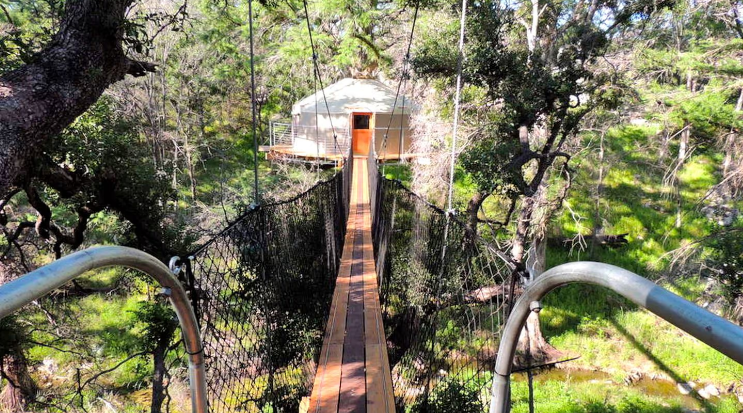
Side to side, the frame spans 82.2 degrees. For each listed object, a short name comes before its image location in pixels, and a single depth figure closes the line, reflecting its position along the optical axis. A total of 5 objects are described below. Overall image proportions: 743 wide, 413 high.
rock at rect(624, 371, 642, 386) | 5.95
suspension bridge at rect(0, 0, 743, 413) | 0.46
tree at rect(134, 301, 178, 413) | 3.25
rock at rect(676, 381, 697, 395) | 5.80
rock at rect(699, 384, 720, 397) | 5.70
